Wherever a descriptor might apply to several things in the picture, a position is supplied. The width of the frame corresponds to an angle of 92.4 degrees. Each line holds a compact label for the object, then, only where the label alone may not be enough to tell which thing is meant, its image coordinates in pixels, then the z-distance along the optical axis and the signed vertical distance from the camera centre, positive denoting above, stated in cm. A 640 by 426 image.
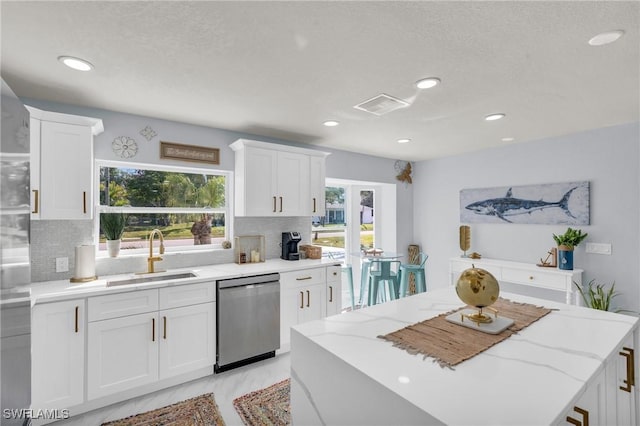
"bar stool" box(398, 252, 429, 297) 445 -89
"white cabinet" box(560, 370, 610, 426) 95 -65
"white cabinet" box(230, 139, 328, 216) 333 +44
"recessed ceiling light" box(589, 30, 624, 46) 160 +95
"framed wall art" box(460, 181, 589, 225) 362 +16
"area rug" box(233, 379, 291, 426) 223 -147
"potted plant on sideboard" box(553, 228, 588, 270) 344 -33
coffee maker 372 -35
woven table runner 120 -53
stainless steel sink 262 -55
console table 340 -70
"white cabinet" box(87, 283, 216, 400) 230 -98
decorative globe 139 -33
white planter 279 -26
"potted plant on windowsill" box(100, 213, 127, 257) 278 -10
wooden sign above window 313 +69
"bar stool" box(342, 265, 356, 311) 442 -91
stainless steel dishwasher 283 -98
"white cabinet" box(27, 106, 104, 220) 228 +42
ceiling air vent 251 +97
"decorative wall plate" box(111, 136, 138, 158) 287 +68
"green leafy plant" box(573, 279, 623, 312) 325 -87
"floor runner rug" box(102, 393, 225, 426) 219 -146
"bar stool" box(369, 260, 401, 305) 425 -85
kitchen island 89 -54
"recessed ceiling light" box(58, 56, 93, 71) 188 +98
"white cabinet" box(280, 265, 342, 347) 323 -87
